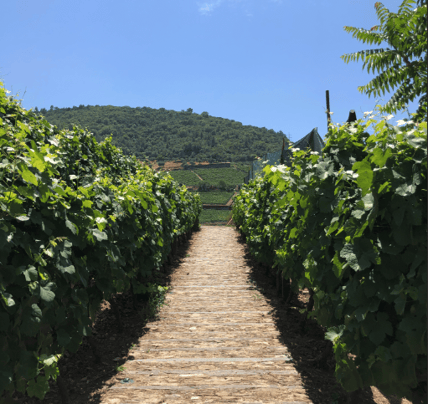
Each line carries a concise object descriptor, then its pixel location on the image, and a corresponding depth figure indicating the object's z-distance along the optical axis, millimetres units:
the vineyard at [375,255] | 1679
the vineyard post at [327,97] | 7398
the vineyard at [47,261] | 1832
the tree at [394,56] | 8328
